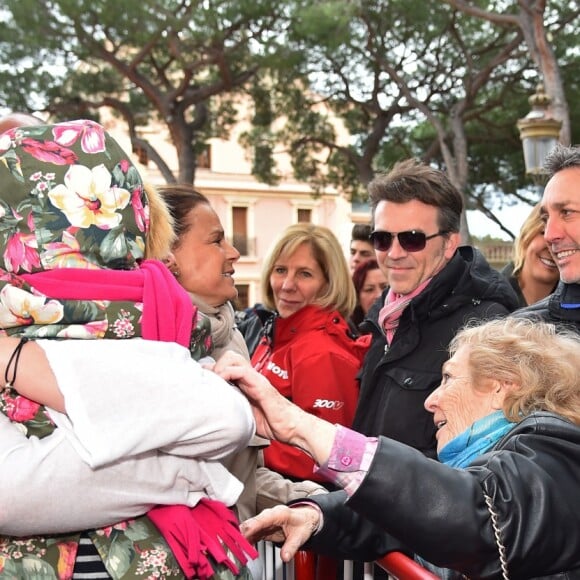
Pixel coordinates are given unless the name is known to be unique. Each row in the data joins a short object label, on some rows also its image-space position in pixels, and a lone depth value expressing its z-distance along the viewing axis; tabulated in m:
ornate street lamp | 8.65
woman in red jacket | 3.44
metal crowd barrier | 1.89
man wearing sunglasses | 2.95
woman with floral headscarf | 1.40
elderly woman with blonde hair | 1.63
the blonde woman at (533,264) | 4.34
